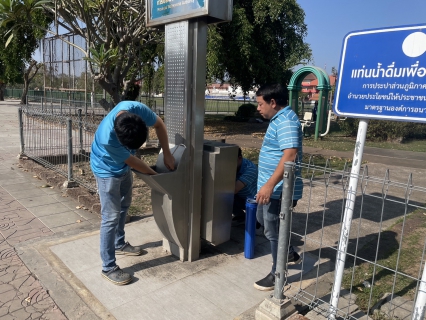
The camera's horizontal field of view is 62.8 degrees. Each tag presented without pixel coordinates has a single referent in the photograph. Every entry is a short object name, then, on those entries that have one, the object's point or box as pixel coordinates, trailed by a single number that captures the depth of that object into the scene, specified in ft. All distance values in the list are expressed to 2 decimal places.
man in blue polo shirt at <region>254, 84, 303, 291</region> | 9.46
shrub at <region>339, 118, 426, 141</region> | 47.78
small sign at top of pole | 10.17
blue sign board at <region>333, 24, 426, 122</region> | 6.80
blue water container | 12.18
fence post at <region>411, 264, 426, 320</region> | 7.15
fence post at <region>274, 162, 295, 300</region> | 8.25
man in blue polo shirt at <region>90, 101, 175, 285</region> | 9.78
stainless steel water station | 10.80
